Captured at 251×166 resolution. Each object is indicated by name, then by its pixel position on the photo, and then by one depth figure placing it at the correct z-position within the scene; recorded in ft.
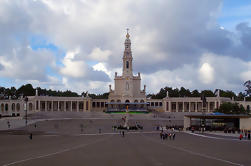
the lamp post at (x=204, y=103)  180.09
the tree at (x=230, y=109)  274.57
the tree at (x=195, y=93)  419.93
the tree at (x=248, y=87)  411.34
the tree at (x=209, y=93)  413.80
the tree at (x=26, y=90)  403.95
